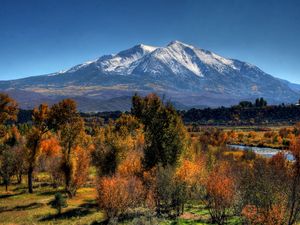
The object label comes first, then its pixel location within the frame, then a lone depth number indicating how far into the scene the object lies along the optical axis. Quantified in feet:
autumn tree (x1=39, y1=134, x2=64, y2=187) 292.32
